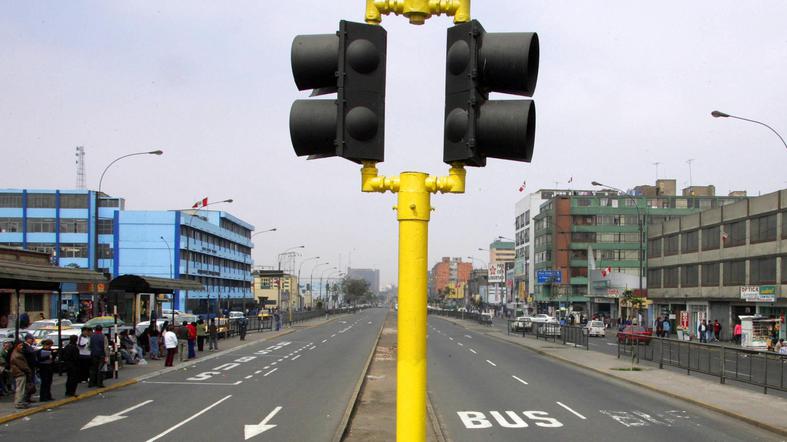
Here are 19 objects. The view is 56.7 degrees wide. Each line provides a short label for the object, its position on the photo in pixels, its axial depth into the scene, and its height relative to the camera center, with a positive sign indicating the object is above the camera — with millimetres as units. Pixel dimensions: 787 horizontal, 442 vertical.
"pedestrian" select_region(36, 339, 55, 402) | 18578 -2971
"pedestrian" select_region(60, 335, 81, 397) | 19953 -3126
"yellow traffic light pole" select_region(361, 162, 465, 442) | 3867 -181
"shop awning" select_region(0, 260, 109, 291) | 17925 -650
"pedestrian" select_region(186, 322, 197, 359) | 33594 -3885
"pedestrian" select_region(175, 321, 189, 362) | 33169 -3682
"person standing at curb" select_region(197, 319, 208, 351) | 38844 -4245
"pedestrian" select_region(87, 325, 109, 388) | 22109 -3185
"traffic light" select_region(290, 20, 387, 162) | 3906 +886
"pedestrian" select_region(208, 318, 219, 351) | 39575 -4464
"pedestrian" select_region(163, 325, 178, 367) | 29953 -3711
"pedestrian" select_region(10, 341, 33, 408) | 17734 -2948
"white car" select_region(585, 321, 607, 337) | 61594 -5824
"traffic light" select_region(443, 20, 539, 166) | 3750 +887
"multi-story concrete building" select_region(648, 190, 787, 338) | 50812 -96
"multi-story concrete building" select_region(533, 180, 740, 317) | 113250 +3713
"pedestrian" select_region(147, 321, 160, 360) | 33812 -3949
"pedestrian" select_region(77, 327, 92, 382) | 22219 -3092
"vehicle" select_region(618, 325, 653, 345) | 33403 -3733
